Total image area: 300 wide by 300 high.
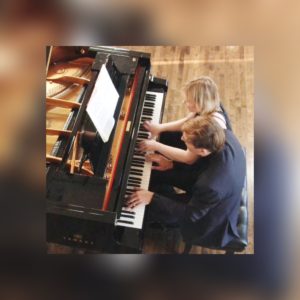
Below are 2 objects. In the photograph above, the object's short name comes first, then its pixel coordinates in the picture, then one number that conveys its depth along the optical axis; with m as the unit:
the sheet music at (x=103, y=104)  1.61
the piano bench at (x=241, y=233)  1.72
